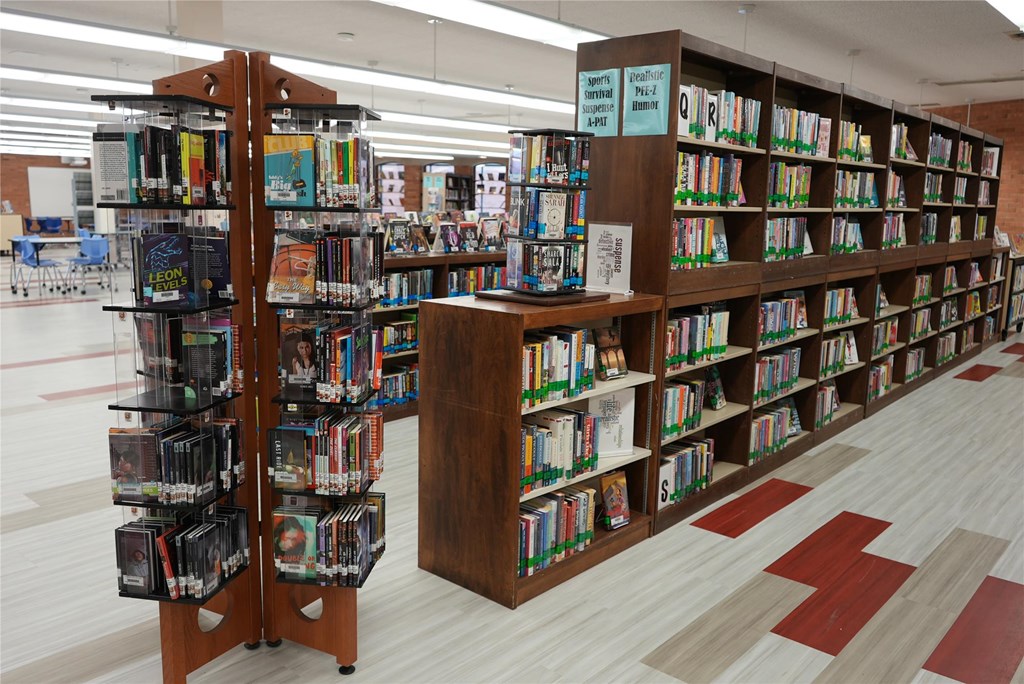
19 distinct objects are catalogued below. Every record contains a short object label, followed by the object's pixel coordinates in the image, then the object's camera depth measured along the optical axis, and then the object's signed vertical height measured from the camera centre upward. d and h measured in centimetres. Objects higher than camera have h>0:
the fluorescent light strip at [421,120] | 984 +159
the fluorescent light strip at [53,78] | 736 +147
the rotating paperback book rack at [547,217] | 348 +8
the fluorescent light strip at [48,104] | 1012 +166
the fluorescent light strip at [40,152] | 2039 +202
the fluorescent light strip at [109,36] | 517 +139
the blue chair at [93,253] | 1316 -50
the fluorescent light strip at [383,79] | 655 +140
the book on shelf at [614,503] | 398 -142
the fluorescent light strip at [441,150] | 1835 +208
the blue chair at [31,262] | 1314 -67
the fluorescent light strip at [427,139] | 1573 +200
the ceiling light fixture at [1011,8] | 500 +159
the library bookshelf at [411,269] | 623 -46
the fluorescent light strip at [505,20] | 498 +145
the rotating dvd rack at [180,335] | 248 -38
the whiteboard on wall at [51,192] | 2358 +100
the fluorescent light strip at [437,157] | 2278 +228
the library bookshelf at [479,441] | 332 -96
